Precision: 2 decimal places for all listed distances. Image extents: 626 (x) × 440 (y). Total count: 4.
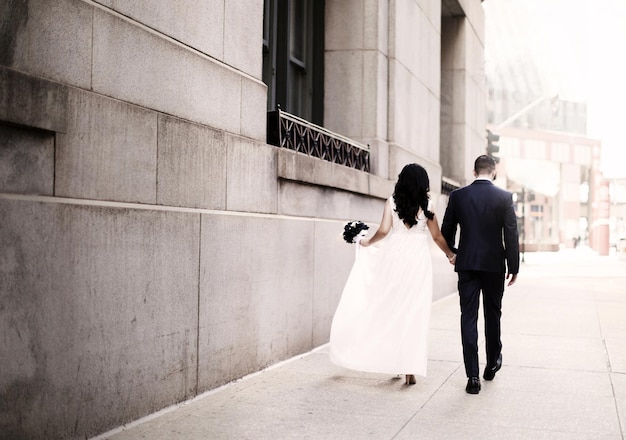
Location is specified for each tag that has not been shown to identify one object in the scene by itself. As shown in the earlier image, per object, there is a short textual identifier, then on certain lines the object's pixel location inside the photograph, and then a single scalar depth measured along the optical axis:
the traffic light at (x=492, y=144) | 20.48
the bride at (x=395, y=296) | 6.82
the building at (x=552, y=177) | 100.81
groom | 6.73
